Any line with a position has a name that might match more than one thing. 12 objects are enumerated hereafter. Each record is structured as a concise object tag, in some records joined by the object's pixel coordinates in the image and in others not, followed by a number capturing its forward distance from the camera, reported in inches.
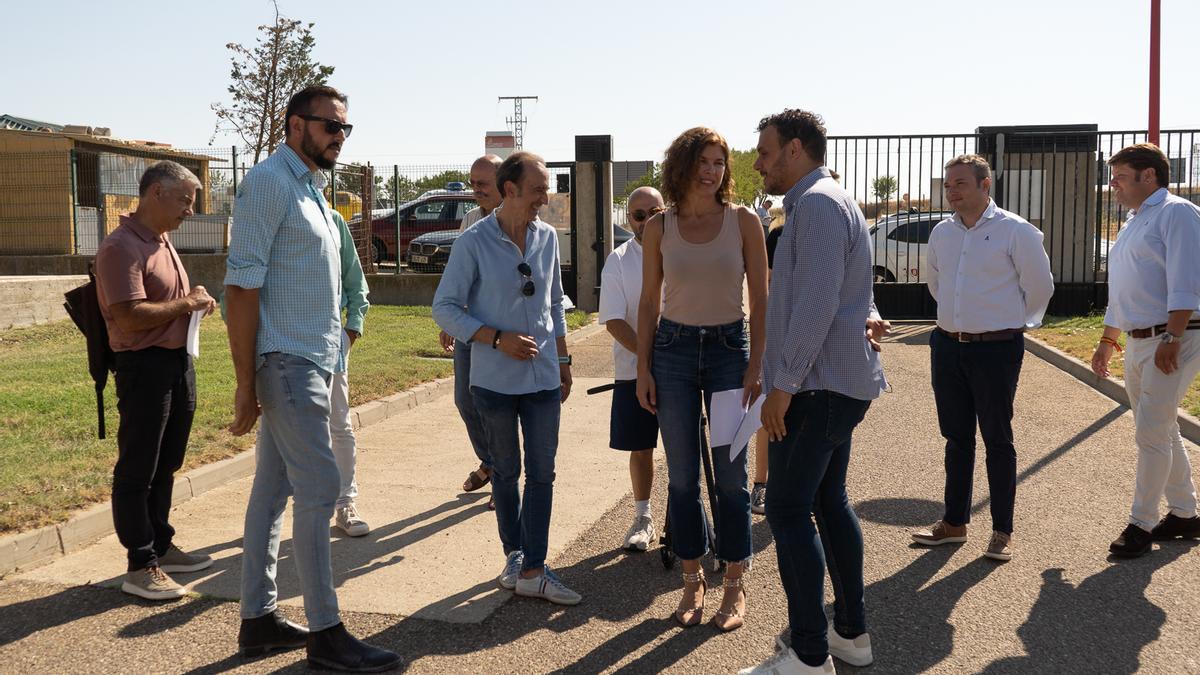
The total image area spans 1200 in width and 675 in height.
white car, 689.6
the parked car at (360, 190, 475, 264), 849.5
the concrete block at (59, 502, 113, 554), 209.3
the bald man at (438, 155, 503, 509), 236.1
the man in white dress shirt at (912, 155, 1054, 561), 205.2
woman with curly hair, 163.6
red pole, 489.1
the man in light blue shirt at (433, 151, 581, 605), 179.5
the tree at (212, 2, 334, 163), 1242.6
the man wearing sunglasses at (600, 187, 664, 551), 193.6
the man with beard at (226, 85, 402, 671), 146.5
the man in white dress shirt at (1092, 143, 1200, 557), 203.9
